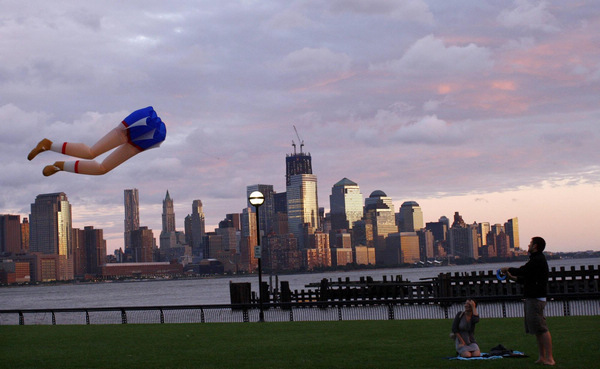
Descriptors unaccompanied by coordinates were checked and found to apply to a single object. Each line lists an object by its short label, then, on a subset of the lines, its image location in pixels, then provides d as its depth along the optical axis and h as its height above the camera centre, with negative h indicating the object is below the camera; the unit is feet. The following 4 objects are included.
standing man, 45.39 -3.67
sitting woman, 50.08 -5.98
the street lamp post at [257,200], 93.94 +5.64
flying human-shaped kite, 37.81 +5.38
